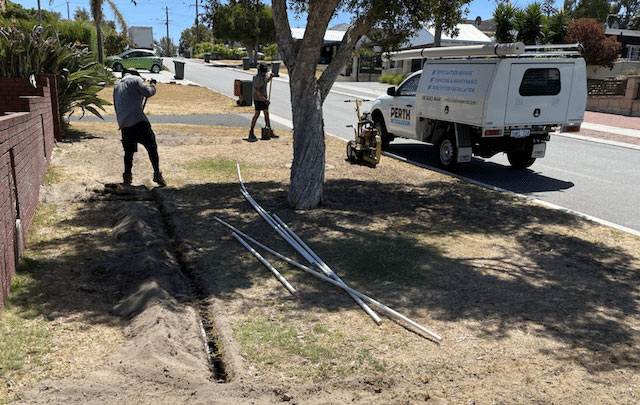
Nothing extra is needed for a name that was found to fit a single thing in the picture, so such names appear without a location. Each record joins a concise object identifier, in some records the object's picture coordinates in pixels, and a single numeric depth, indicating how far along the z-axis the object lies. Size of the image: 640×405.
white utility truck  10.20
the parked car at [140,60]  44.16
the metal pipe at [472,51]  9.70
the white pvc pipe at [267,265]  5.26
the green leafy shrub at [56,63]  11.59
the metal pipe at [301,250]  4.81
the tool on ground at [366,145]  11.17
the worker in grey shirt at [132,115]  8.56
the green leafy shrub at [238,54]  78.47
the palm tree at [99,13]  37.09
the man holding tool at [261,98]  14.57
